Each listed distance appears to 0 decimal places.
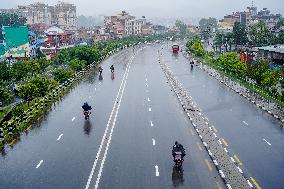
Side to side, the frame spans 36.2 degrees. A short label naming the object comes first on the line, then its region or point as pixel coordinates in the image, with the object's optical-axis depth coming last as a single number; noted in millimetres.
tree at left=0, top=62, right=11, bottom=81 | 68438
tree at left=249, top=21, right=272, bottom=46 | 136500
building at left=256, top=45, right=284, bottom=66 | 87519
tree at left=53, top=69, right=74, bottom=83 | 62406
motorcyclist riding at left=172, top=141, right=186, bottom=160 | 27047
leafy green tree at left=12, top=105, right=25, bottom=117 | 40022
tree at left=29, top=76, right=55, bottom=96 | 49550
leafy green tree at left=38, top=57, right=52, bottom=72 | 87462
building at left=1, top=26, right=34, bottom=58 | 118188
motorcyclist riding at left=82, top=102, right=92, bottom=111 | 39641
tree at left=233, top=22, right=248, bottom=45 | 136375
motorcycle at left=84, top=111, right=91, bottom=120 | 40350
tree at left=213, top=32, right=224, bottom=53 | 142412
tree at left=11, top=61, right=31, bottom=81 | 71188
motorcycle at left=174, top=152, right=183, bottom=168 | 26984
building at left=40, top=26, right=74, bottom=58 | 142625
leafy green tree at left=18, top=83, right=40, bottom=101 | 46641
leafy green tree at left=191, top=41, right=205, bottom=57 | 114681
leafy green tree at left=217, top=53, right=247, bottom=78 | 67438
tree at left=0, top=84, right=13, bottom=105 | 48875
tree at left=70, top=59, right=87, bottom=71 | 77000
